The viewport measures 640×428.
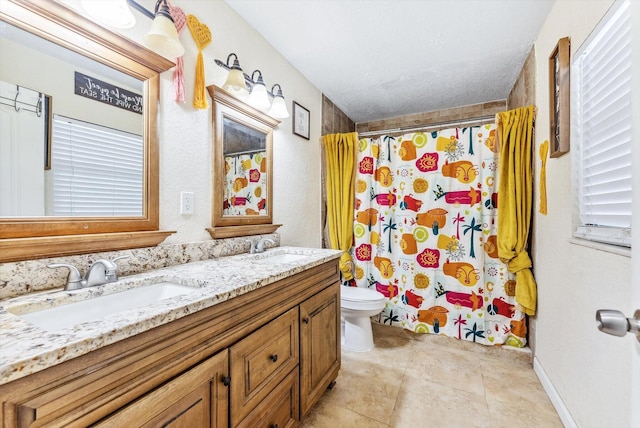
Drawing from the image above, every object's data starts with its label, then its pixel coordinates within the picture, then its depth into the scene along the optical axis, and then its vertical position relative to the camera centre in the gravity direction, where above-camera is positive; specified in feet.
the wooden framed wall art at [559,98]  4.48 +1.97
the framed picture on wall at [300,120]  7.30 +2.52
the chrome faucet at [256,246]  5.53 -0.68
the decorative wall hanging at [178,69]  4.22 +2.21
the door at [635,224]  1.64 -0.07
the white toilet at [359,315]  6.80 -2.58
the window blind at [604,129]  3.20 +1.11
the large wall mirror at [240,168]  5.02 +0.91
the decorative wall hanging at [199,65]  4.57 +2.49
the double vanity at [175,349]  1.67 -1.12
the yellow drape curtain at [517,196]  6.33 +0.39
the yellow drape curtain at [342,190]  8.32 +0.70
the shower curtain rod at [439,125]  8.58 +2.96
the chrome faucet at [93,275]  2.90 -0.68
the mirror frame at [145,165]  2.77 +0.78
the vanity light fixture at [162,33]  3.59 +2.35
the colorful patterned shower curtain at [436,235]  6.93 -0.61
